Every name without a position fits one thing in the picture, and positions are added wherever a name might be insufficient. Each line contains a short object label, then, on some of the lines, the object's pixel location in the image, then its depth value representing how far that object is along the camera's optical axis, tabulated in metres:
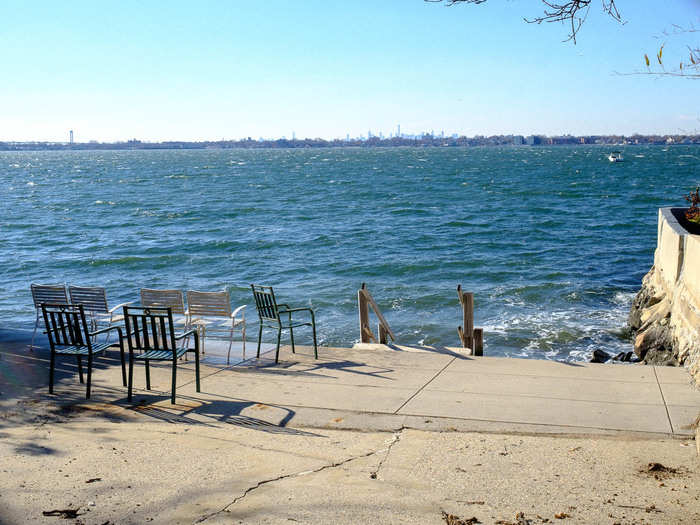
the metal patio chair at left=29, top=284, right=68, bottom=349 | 10.15
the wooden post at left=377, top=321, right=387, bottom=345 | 10.84
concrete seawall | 10.38
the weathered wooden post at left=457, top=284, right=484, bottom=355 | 10.39
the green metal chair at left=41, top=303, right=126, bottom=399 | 7.25
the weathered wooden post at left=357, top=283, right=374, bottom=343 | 10.71
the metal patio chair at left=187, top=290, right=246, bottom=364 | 9.66
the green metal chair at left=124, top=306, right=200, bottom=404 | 7.05
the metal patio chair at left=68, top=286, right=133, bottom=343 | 10.12
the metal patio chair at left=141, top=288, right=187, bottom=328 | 9.80
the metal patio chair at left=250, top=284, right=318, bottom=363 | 9.28
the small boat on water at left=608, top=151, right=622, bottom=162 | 119.81
